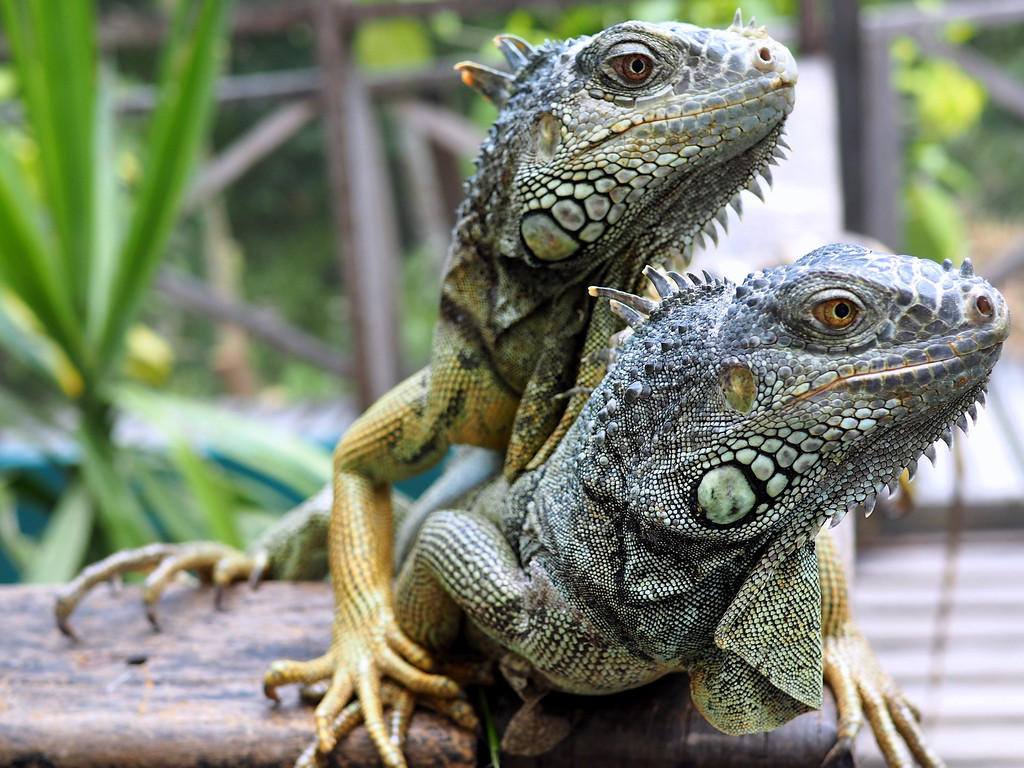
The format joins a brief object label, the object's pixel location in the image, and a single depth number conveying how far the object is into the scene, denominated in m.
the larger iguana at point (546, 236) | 0.77
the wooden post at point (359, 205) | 1.74
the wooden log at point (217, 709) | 0.82
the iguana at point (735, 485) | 0.72
